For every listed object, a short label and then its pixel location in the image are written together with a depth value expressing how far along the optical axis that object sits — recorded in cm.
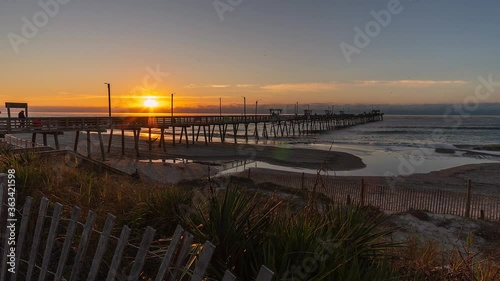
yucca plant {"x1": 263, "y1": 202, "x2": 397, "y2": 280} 249
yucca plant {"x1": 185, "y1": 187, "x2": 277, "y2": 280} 289
